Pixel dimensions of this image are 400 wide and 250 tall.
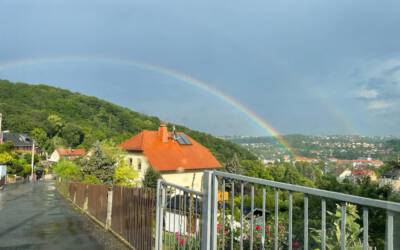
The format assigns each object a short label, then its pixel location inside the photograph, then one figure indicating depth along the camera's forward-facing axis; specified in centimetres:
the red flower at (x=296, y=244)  243
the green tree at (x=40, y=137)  10050
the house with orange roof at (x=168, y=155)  4425
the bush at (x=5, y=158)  5586
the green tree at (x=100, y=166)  3082
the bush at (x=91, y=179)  2273
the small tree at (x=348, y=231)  207
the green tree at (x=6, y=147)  5916
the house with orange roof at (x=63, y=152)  8783
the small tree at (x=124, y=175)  3033
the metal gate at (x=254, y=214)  204
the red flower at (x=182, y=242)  423
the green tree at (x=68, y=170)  3060
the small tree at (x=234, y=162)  3591
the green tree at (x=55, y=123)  9706
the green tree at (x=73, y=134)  9556
